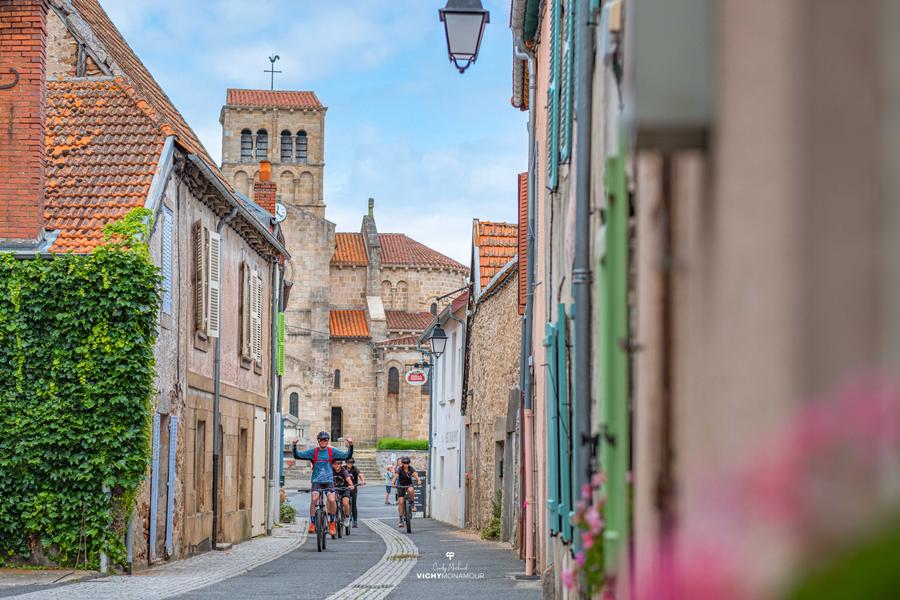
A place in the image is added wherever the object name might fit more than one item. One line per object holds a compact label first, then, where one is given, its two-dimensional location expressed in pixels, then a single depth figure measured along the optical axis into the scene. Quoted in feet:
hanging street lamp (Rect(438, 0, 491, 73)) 38.37
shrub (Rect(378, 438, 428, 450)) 241.76
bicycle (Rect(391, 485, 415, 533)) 94.02
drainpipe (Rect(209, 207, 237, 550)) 70.90
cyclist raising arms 70.13
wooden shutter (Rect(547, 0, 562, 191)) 39.34
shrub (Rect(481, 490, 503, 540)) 80.48
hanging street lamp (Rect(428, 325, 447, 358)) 105.43
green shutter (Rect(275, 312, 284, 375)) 101.10
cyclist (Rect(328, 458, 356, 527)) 84.17
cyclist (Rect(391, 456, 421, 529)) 96.31
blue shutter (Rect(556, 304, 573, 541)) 33.22
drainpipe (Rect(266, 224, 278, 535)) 95.68
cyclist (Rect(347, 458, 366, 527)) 94.99
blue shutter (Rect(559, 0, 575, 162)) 33.01
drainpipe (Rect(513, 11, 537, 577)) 50.48
